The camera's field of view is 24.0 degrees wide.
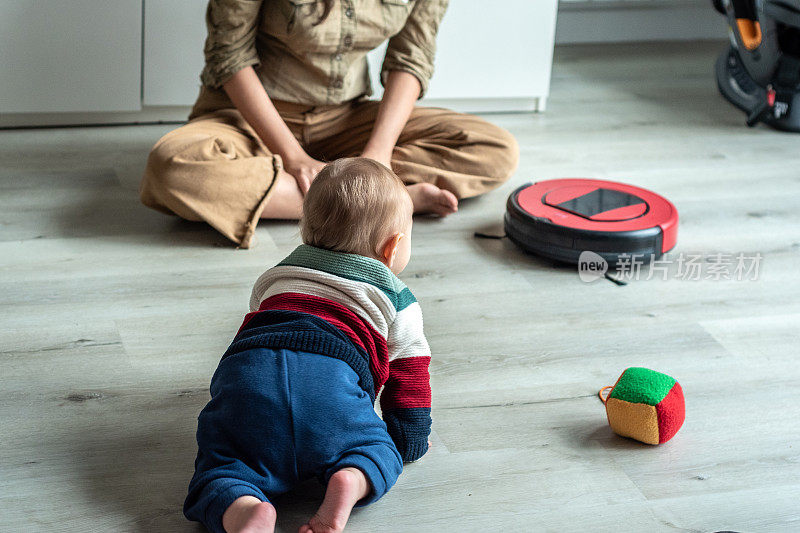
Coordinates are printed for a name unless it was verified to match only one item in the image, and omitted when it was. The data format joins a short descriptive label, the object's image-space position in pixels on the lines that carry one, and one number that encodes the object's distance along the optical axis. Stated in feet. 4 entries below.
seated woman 10.01
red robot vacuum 9.70
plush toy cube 7.88
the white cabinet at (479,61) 12.31
